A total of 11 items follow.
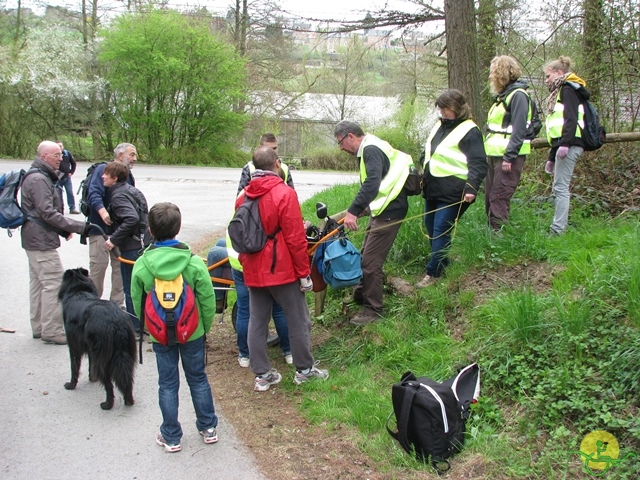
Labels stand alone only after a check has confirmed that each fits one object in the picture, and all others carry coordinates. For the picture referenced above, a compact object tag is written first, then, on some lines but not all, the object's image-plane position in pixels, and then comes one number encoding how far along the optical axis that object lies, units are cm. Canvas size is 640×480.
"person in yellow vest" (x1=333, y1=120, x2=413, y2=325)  536
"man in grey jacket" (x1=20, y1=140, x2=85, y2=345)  597
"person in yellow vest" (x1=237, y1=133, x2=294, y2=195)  604
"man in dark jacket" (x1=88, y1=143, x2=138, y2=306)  626
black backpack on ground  372
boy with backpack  402
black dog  470
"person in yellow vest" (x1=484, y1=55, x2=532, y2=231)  597
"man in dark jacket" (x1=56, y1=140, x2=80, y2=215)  1284
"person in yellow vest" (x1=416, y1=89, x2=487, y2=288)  572
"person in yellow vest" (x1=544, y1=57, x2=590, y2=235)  600
